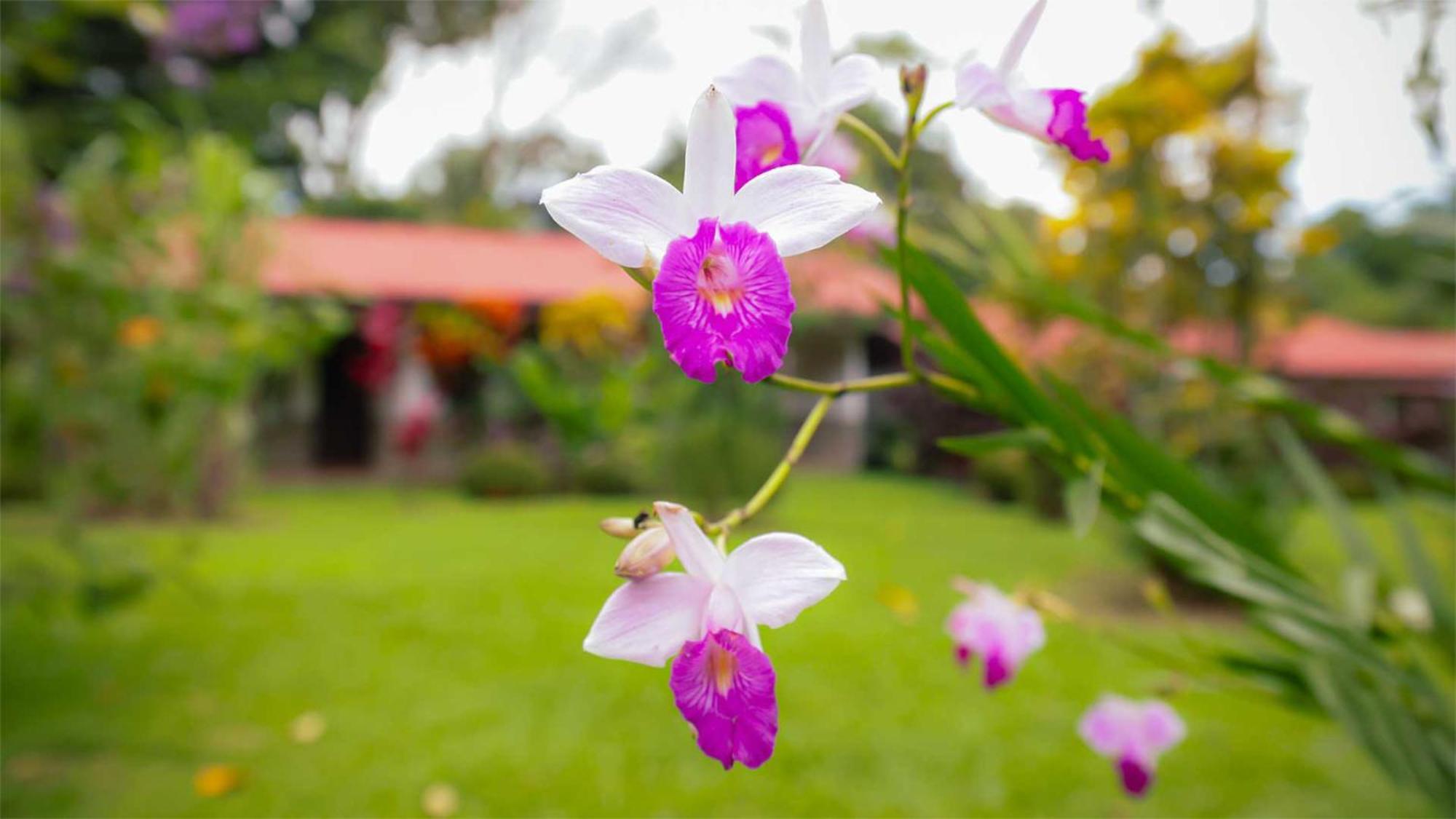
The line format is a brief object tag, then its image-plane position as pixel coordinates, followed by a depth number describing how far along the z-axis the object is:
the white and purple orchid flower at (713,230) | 0.34
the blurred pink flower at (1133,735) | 0.85
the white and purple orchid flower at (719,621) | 0.34
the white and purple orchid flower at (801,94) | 0.42
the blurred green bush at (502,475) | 7.46
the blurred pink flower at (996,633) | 0.74
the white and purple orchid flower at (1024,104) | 0.42
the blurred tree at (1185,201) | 3.21
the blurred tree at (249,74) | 10.79
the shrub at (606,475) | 7.64
